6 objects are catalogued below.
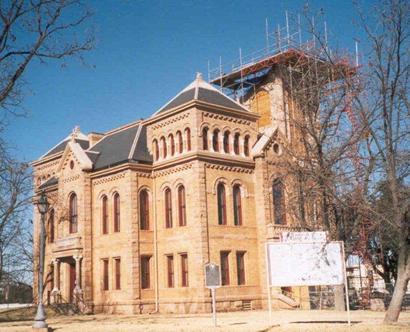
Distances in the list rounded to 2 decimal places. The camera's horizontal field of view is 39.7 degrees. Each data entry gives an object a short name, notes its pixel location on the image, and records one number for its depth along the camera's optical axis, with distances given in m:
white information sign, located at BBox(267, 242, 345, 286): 20.61
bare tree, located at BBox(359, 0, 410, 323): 19.28
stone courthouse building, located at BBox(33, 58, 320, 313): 34.28
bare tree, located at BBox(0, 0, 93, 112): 17.56
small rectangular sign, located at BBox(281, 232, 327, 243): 20.88
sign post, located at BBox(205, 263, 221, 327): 22.84
